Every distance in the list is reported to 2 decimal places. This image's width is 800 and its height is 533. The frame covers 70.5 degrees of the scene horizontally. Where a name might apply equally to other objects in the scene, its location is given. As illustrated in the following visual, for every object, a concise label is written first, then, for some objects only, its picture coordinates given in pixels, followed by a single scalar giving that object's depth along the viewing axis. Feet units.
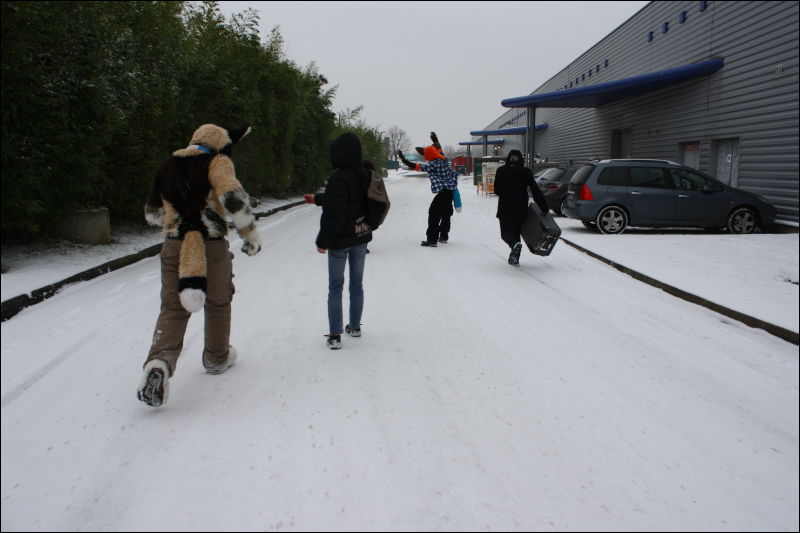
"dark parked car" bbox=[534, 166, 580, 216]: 51.46
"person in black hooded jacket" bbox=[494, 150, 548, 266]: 28.30
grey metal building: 42.16
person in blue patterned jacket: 35.19
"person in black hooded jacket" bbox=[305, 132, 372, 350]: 15.71
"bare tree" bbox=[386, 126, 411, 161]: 394.11
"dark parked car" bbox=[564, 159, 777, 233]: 39.68
